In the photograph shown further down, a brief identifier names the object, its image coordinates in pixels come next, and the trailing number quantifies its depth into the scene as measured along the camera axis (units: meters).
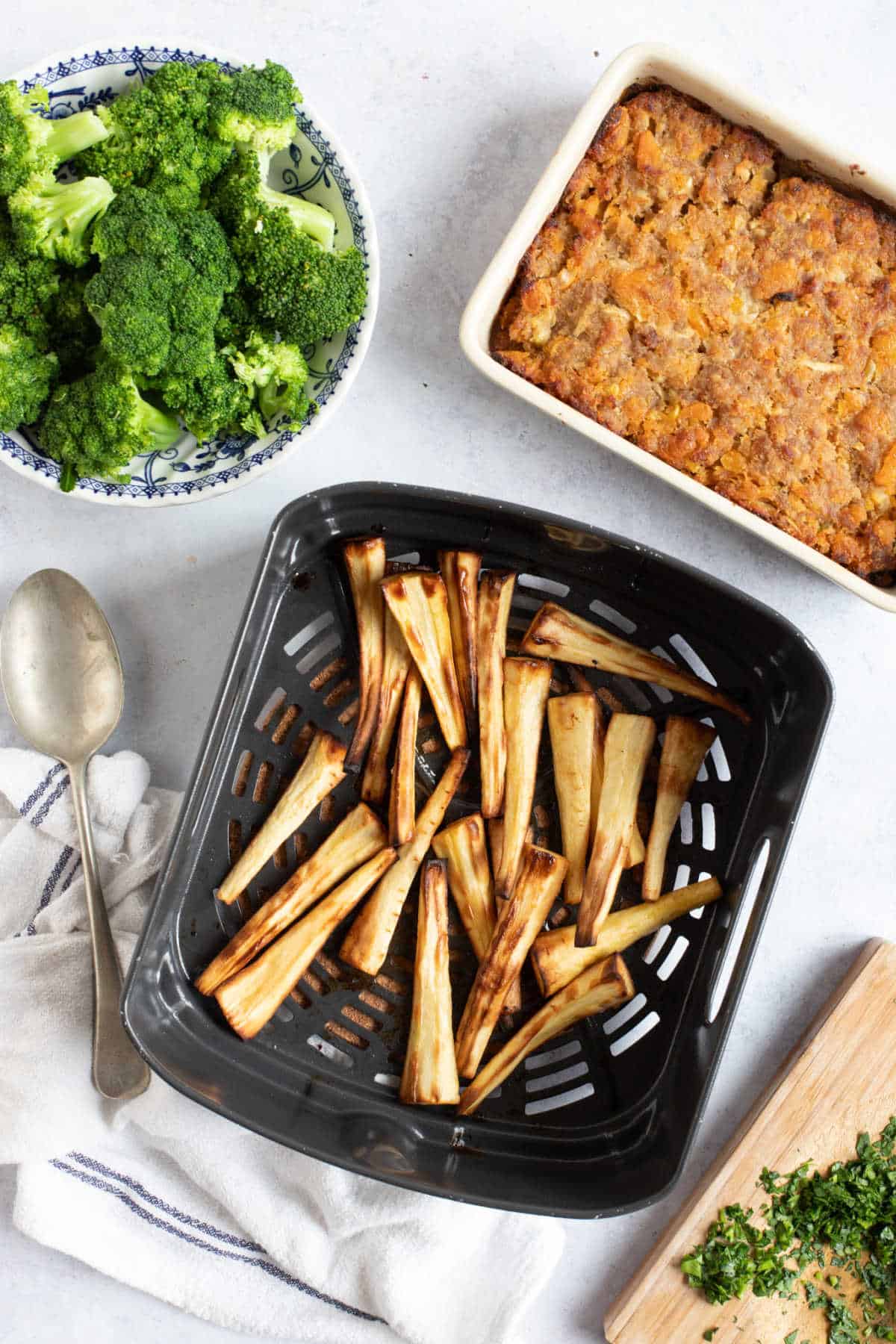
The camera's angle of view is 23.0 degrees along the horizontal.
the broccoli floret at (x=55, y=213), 0.82
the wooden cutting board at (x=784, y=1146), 0.90
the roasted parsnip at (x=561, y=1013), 0.85
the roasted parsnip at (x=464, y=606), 0.86
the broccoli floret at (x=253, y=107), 0.83
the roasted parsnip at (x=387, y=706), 0.86
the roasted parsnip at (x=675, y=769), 0.86
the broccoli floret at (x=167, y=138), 0.82
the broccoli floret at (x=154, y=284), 0.82
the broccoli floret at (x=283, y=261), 0.84
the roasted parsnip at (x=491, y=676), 0.86
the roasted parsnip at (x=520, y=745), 0.86
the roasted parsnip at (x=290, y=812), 0.86
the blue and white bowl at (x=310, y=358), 0.84
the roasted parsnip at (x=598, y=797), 0.87
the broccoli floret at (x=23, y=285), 0.83
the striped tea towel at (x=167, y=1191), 0.88
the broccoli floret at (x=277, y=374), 0.84
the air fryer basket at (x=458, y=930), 0.84
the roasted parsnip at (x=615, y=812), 0.85
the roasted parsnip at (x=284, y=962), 0.85
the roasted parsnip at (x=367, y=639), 0.85
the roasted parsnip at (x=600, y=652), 0.86
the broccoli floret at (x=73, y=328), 0.84
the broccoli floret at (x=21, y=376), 0.83
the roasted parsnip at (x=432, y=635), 0.84
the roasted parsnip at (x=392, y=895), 0.86
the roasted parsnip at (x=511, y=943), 0.86
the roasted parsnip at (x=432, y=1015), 0.86
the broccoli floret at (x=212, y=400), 0.84
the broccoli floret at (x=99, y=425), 0.83
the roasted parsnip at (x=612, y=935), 0.86
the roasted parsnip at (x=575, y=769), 0.86
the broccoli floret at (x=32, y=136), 0.82
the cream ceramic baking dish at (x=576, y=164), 0.83
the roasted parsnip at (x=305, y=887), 0.86
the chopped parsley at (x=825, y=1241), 0.90
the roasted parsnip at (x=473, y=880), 0.86
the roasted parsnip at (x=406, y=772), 0.85
